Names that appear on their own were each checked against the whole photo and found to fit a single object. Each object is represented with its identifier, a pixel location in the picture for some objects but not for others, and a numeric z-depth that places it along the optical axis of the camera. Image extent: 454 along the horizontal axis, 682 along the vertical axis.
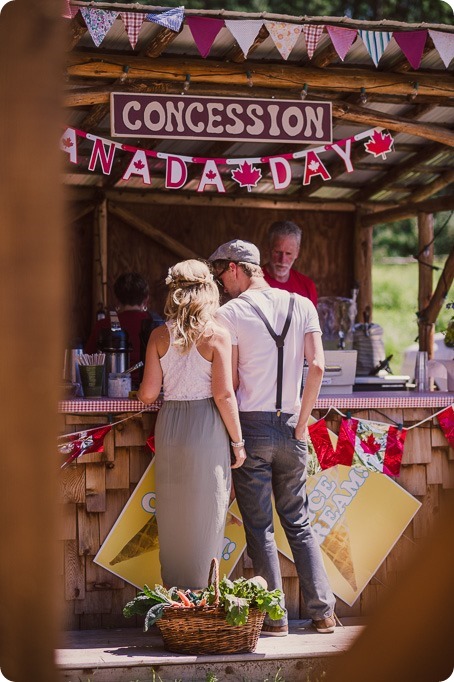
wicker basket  9.70
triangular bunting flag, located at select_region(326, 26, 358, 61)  11.79
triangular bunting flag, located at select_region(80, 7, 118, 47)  11.00
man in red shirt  13.05
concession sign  12.40
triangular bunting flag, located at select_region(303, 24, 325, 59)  11.73
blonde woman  10.09
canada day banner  13.44
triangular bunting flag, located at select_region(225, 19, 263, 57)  11.57
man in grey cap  10.45
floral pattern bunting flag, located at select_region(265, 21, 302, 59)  11.66
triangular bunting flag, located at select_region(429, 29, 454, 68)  12.03
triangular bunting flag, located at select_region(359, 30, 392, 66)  11.86
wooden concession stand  11.16
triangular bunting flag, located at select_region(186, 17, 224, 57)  11.50
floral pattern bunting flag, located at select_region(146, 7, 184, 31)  11.13
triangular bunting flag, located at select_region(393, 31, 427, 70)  12.09
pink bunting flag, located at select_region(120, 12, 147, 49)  11.15
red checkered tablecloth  11.02
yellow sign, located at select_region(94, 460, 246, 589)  11.16
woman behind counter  13.45
